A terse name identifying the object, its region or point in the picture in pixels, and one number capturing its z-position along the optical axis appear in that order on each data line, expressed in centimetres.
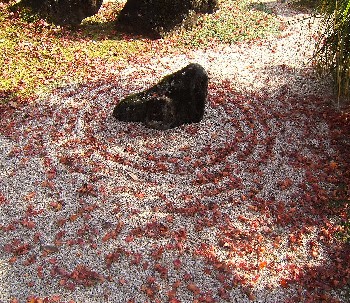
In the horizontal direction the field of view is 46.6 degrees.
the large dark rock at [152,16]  1327
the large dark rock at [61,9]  1302
